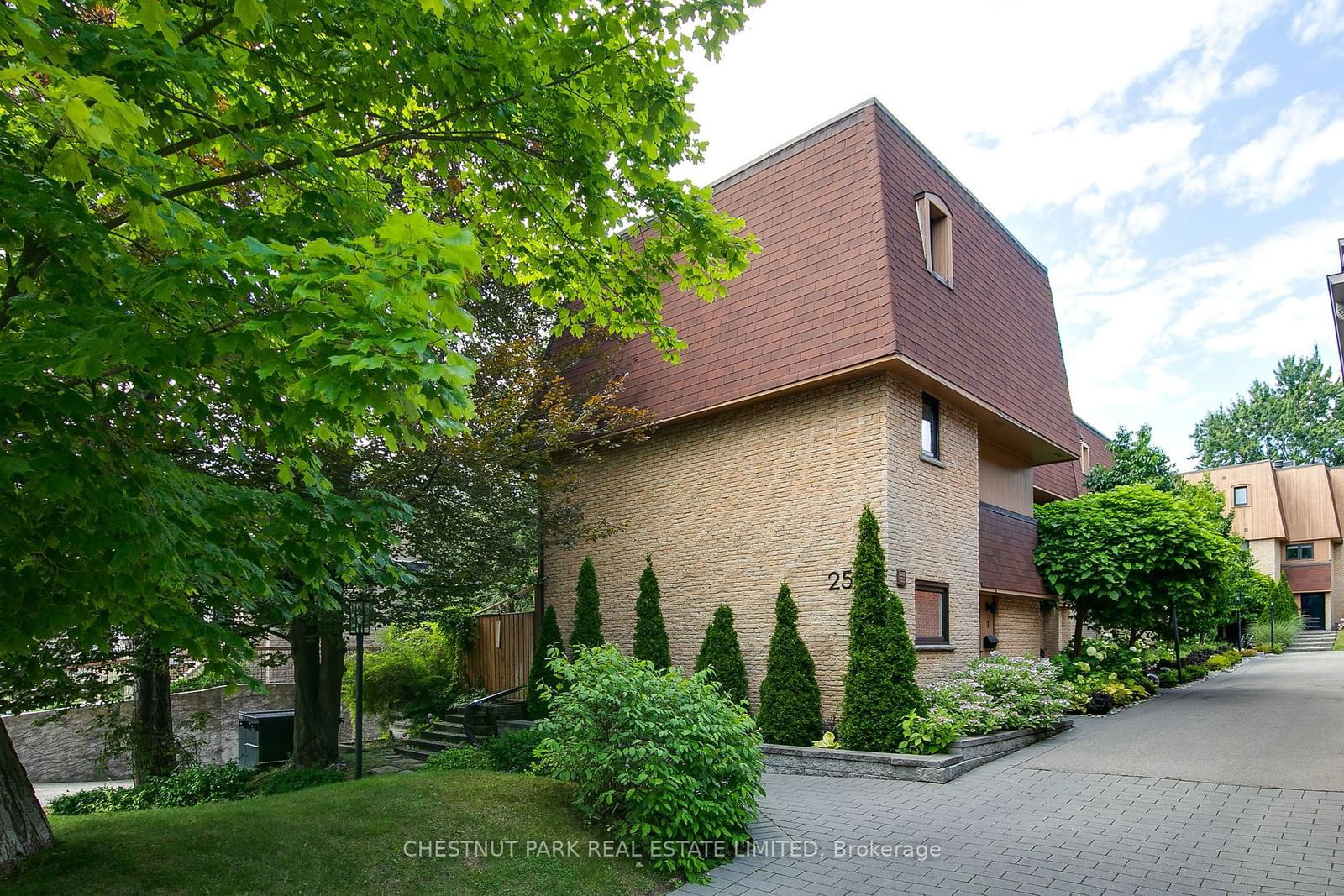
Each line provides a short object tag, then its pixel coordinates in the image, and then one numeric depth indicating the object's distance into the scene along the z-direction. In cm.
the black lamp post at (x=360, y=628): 1068
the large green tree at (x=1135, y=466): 2050
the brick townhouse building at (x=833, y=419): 1185
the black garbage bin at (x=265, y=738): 1309
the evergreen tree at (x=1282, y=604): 3469
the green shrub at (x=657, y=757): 643
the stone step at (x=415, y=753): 1391
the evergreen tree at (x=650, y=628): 1367
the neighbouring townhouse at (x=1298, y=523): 4041
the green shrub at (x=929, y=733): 998
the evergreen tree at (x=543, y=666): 1425
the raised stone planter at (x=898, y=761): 945
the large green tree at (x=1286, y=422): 5247
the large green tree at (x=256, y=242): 300
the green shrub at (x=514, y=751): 955
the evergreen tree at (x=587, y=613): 1483
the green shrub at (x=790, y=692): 1114
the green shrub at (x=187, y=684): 1511
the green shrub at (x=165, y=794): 993
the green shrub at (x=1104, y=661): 1567
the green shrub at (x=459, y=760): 989
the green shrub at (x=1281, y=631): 3319
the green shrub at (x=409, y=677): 1631
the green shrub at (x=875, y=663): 1051
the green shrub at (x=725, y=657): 1242
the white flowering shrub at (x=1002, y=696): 1078
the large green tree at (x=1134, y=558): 1562
